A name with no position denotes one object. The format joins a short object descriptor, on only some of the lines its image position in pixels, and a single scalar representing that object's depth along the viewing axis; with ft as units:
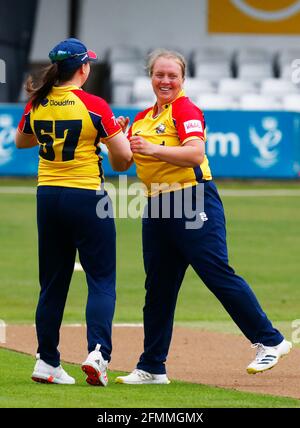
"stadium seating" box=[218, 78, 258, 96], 94.32
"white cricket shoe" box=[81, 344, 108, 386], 24.67
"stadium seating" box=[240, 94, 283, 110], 89.51
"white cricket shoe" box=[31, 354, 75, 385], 25.80
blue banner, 81.76
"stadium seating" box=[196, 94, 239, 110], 88.12
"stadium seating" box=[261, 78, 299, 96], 93.71
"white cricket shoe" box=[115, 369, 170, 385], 26.32
